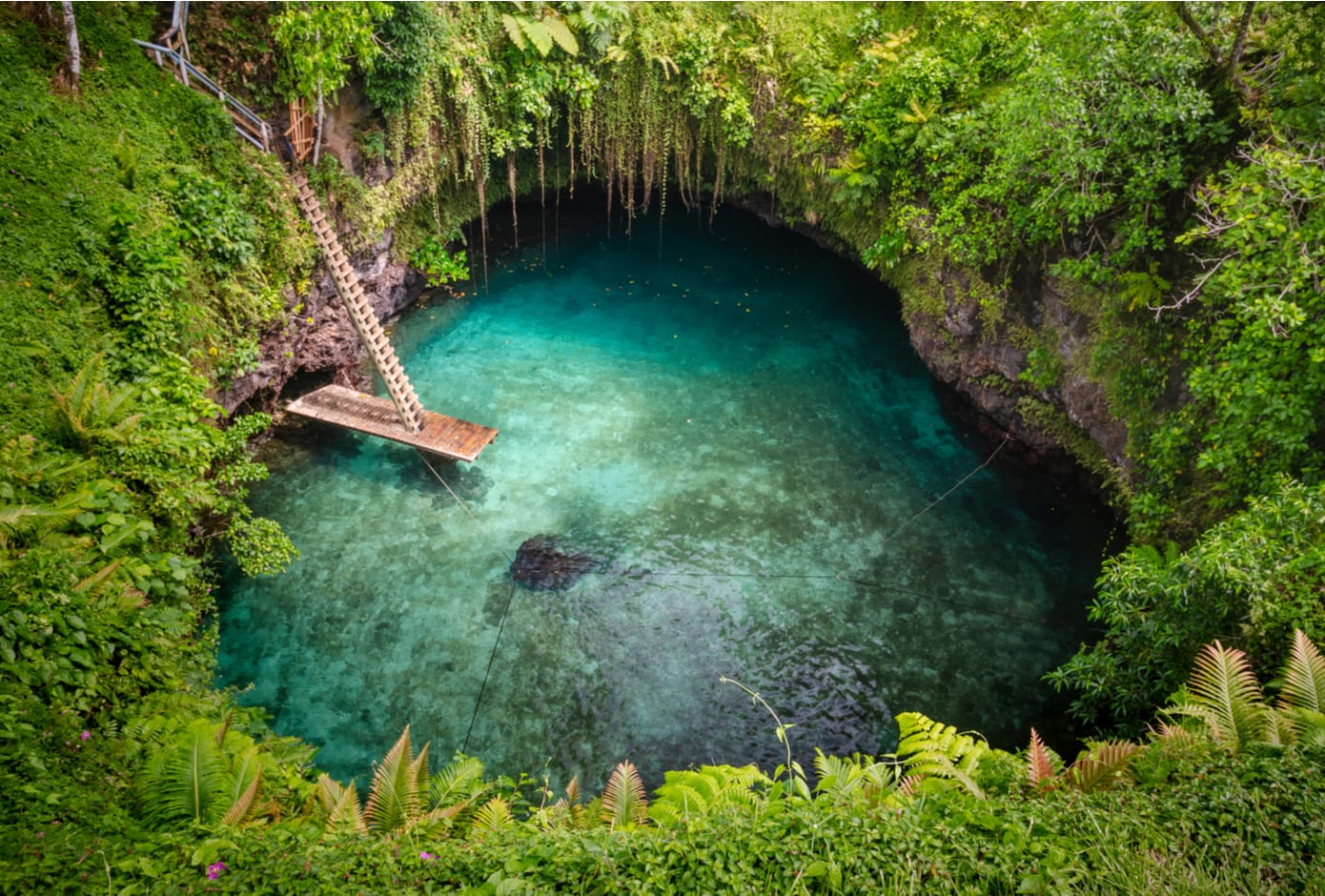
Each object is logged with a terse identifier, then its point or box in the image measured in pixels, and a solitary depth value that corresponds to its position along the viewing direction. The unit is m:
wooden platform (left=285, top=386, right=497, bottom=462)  9.76
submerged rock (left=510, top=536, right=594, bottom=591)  8.62
